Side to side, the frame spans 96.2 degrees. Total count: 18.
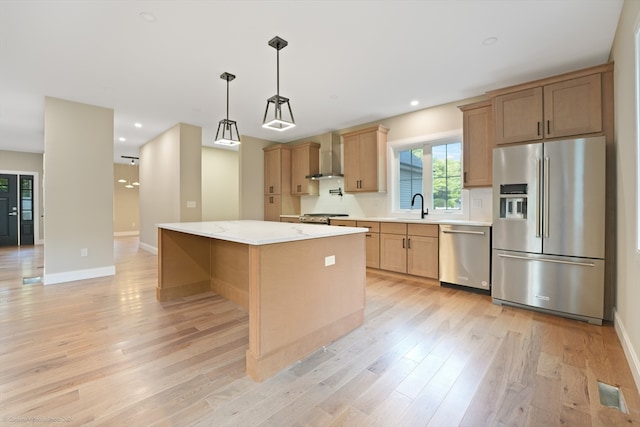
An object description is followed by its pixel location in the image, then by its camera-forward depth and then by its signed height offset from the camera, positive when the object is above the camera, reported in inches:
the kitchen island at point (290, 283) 72.7 -21.7
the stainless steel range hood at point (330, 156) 223.0 +44.8
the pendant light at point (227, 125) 128.4 +39.9
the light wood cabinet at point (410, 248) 154.4 -20.2
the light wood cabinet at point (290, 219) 235.9 -5.4
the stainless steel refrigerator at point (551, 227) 104.1 -5.5
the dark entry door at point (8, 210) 305.8 +2.8
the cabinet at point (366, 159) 190.9 +36.6
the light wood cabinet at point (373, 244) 176.4 -19.3
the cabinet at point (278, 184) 250.4 +25.8
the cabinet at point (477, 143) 143.6 +35.8
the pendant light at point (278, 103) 103.0 +39.4
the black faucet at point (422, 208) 177.5 +2.7
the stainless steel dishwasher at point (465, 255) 135.9 -21.0
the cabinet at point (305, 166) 239.3 +39.1
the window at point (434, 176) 169.2 +23.3
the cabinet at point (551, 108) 110.7 +43.8
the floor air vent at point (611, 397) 62.4 -42.0
